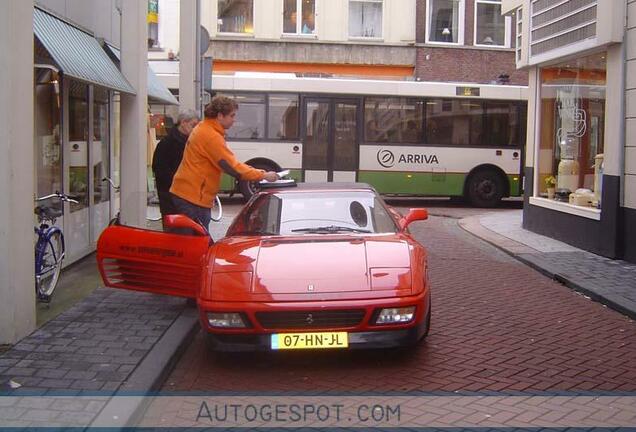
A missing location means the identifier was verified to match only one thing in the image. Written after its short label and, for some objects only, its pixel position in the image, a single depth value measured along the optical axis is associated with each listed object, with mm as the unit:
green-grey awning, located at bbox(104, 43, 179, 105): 11234
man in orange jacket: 7410
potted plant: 13719
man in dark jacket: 8516
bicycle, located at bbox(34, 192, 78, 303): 7281
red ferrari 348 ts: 5676
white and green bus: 19219
